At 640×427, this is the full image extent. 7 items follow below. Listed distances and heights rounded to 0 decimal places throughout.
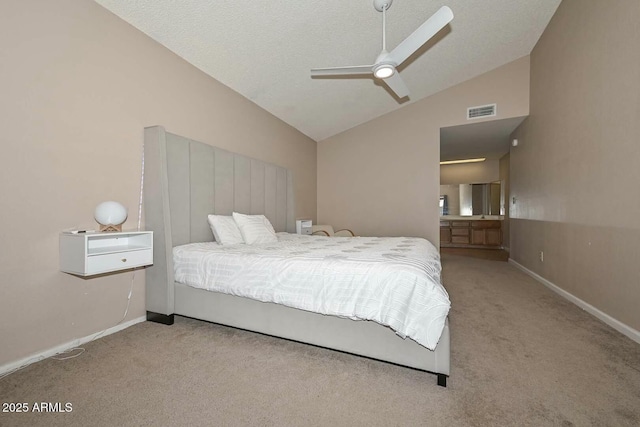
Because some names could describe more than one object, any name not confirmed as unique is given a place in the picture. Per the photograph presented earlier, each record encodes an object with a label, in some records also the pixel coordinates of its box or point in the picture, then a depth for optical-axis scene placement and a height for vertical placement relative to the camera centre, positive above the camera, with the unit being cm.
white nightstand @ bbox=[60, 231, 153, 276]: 175 -28
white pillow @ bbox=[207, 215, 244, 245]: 273 -18
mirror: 736 +40
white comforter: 150 -45
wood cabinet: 719 -56
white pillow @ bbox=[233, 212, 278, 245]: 287 -19
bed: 164 -44
